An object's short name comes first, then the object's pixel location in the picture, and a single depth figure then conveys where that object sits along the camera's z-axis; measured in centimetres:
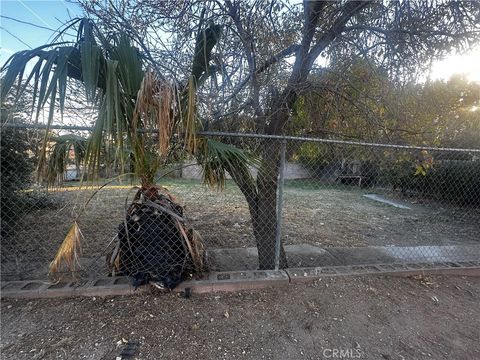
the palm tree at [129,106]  152
